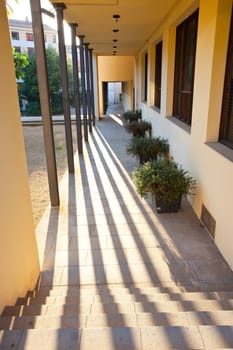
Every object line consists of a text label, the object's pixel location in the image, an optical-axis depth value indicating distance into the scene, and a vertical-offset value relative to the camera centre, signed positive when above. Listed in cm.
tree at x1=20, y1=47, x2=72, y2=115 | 2023 +92
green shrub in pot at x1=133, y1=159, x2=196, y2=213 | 305 -101
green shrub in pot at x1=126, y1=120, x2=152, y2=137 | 714 -84
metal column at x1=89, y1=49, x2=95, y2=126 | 959 -44
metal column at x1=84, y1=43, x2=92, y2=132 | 810 +48
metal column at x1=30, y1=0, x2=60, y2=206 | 287 +0
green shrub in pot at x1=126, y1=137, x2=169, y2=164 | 466 -91
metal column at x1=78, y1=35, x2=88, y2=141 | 662 +35
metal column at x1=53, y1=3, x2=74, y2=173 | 401 +22
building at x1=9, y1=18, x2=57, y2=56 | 2908 +695
